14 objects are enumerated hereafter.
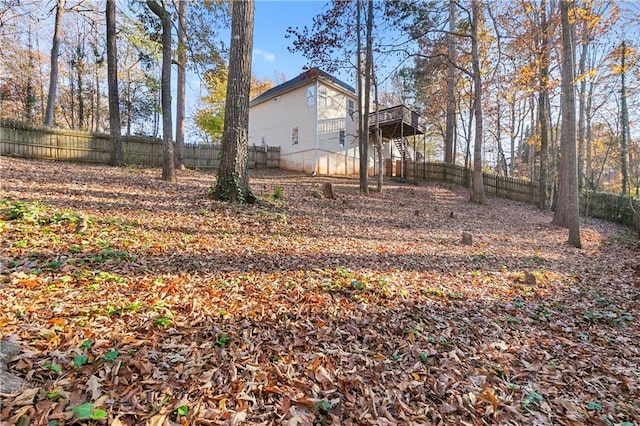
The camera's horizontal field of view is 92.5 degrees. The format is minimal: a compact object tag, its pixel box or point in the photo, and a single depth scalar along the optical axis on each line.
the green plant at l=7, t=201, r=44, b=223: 3.86
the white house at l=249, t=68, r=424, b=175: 17.27
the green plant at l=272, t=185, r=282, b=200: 7.74
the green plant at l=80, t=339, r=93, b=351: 1.97
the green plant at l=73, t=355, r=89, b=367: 1.84
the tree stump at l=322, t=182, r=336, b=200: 9.44
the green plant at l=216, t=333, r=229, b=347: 2.28
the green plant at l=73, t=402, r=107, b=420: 1.53
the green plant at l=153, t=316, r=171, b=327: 2.37
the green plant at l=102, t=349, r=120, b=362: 1.92
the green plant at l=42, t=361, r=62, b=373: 1.78
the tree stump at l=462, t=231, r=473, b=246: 6.52
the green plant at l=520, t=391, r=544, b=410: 2.22
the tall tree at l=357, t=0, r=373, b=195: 10.78
